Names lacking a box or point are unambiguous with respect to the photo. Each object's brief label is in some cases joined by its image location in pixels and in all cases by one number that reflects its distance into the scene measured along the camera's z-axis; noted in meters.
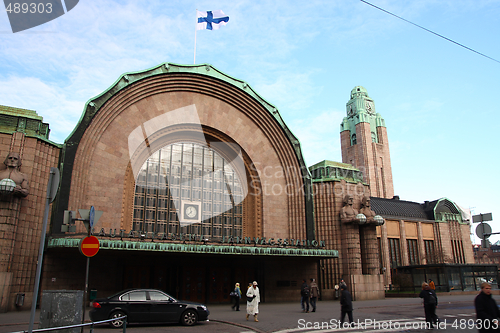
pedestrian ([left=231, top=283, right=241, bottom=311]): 21.17
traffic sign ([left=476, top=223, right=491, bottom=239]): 12.94
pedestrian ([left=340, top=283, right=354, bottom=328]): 13.25
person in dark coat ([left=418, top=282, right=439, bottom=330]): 12.80
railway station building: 21.94
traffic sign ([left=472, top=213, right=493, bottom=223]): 13.27
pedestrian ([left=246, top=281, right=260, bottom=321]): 15.89
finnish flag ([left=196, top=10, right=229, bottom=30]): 28.72
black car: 14.07
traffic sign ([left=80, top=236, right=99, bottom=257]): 9.89
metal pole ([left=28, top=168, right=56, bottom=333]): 6.98
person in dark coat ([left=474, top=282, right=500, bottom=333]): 7.81
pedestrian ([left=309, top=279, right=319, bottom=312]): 19.62
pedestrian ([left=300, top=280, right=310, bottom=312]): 19.20
